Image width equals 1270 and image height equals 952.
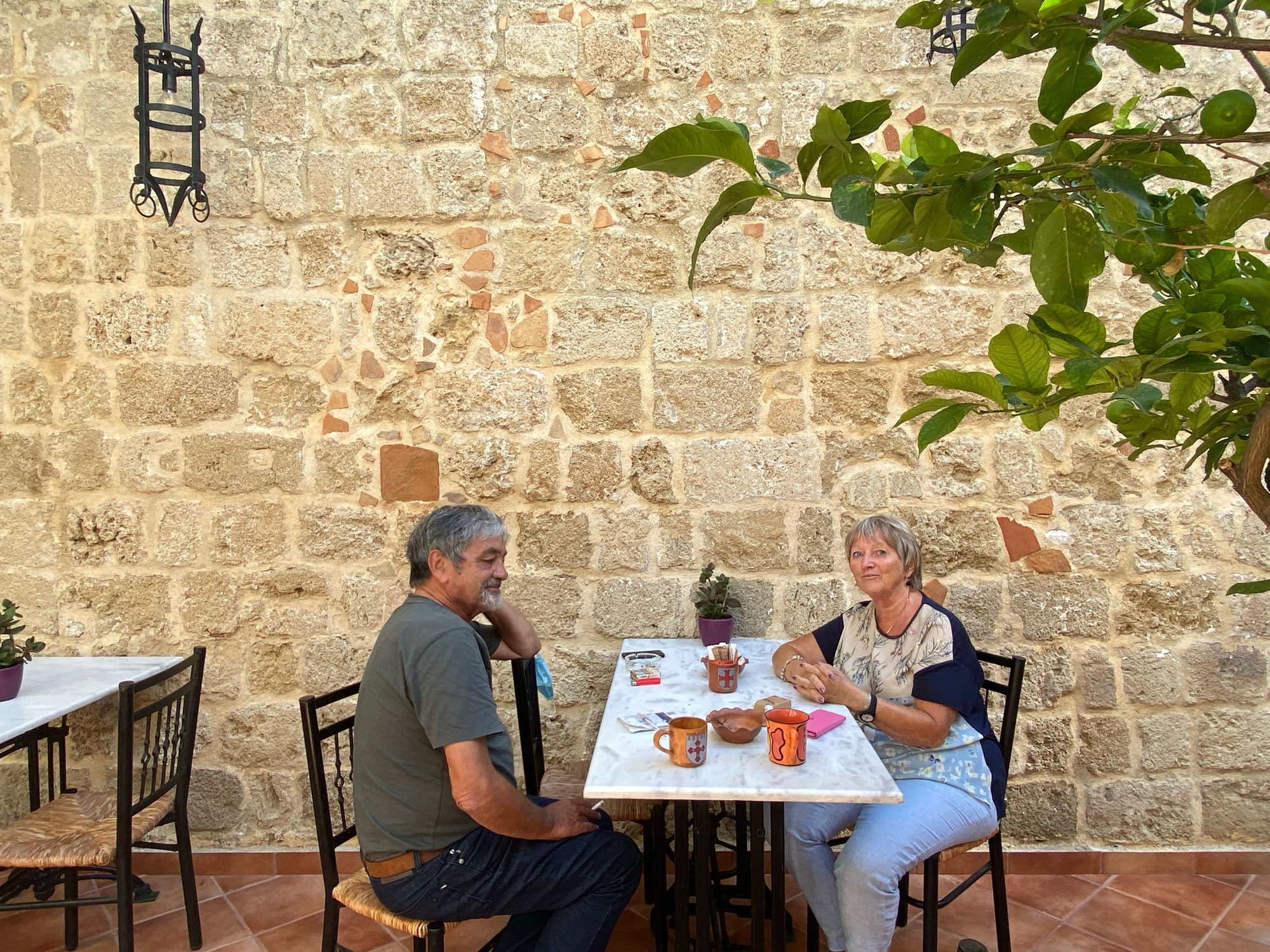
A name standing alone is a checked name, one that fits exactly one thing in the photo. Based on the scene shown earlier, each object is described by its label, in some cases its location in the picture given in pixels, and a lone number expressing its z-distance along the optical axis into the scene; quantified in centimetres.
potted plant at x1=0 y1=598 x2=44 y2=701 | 260
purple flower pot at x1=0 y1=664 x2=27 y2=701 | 259
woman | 218
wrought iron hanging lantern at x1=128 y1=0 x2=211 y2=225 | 290
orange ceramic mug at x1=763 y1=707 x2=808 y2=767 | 197
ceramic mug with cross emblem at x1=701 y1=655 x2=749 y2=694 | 248
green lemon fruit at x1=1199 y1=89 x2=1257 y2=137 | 70
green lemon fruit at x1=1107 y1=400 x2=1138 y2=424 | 71
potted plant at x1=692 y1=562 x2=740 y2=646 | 292
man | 197
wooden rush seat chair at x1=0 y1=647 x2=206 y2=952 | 239
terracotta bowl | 211
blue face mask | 281
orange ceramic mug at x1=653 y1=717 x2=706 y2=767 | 197
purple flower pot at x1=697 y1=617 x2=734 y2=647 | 291
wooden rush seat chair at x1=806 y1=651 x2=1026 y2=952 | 247
